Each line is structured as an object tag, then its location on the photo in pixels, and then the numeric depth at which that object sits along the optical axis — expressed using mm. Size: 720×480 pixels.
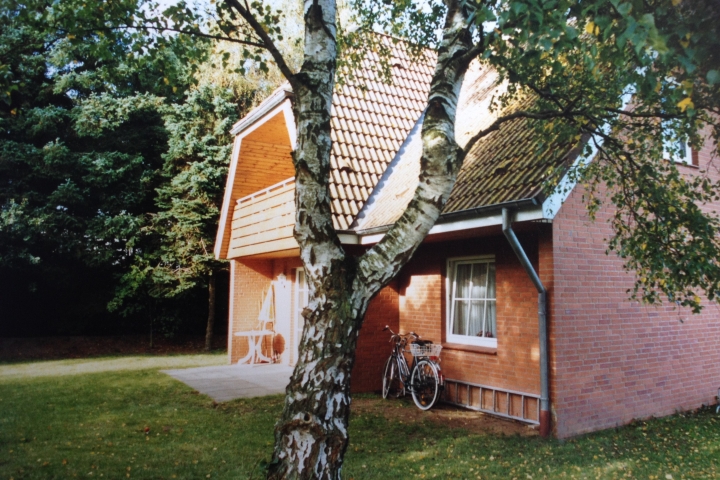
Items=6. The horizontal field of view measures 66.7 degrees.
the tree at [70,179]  16859
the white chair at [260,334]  14188
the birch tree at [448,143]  3414
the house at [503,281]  7191
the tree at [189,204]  17859
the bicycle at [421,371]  8586
